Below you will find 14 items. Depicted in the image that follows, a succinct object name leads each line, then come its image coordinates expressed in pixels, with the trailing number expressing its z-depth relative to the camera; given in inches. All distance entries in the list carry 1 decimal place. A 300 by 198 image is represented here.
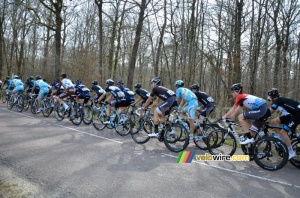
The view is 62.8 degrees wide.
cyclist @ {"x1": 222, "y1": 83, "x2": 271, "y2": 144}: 246.8
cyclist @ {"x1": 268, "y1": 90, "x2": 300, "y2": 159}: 234.5
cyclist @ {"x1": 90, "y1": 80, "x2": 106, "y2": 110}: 439.8
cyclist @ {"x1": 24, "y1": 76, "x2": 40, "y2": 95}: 601.9
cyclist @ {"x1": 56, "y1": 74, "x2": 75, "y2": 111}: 455.5
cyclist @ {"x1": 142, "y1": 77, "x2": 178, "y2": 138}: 300.5
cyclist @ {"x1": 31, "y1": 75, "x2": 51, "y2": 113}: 522.6
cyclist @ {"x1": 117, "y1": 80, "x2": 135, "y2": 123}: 365.2
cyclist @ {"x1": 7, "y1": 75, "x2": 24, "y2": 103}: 601.3
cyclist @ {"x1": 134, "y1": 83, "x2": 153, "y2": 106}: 386.0
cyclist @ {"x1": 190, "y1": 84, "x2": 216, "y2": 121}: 329.4
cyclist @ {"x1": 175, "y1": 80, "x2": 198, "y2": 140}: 314.3
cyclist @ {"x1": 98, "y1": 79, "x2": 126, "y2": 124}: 373.7
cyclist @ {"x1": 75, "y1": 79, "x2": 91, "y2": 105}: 448.5
